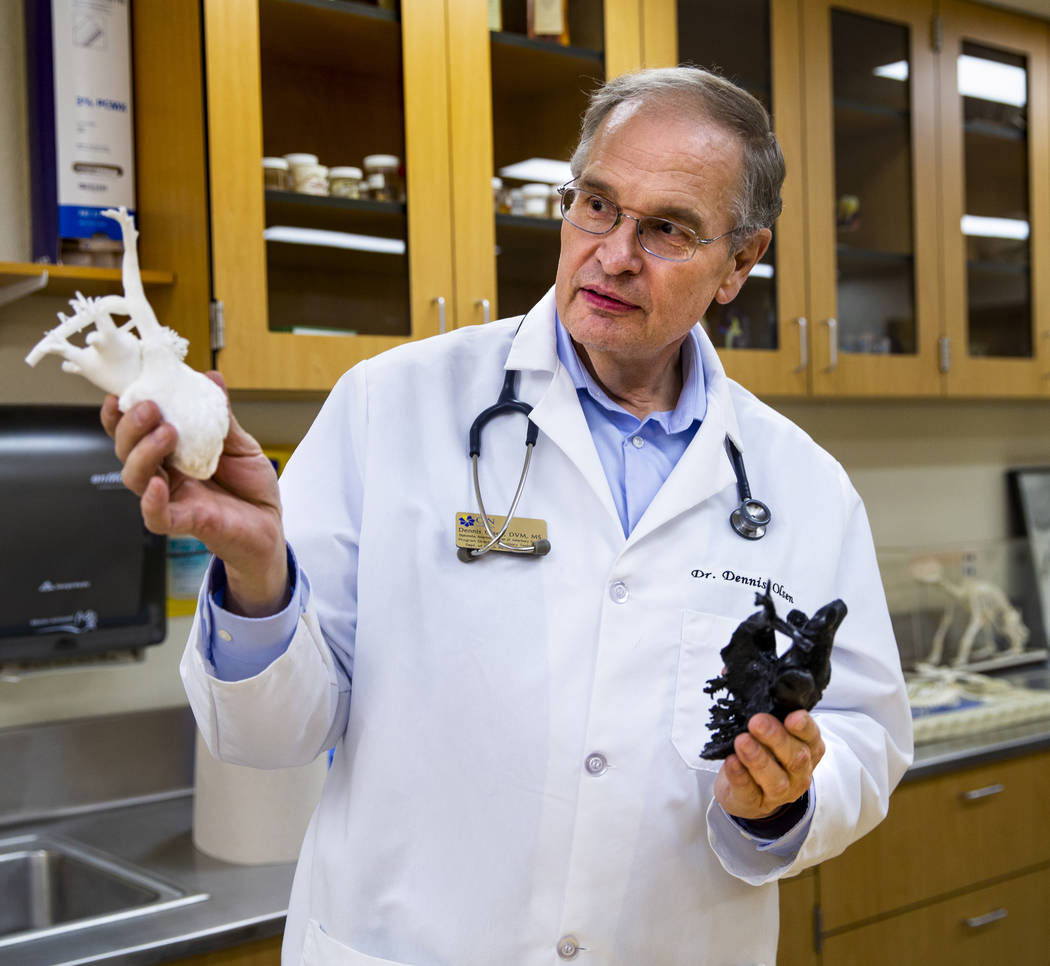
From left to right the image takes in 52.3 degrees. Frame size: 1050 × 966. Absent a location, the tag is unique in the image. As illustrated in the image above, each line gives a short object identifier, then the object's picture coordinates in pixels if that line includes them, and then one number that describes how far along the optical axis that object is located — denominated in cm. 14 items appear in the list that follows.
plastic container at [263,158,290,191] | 169
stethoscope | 110
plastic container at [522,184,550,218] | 196
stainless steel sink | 166
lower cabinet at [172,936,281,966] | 138
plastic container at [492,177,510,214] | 192
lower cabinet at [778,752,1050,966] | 203
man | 107
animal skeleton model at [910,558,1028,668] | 271
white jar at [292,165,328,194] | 174
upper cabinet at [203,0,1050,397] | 170
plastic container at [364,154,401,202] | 180
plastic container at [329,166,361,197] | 178
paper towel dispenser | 169
